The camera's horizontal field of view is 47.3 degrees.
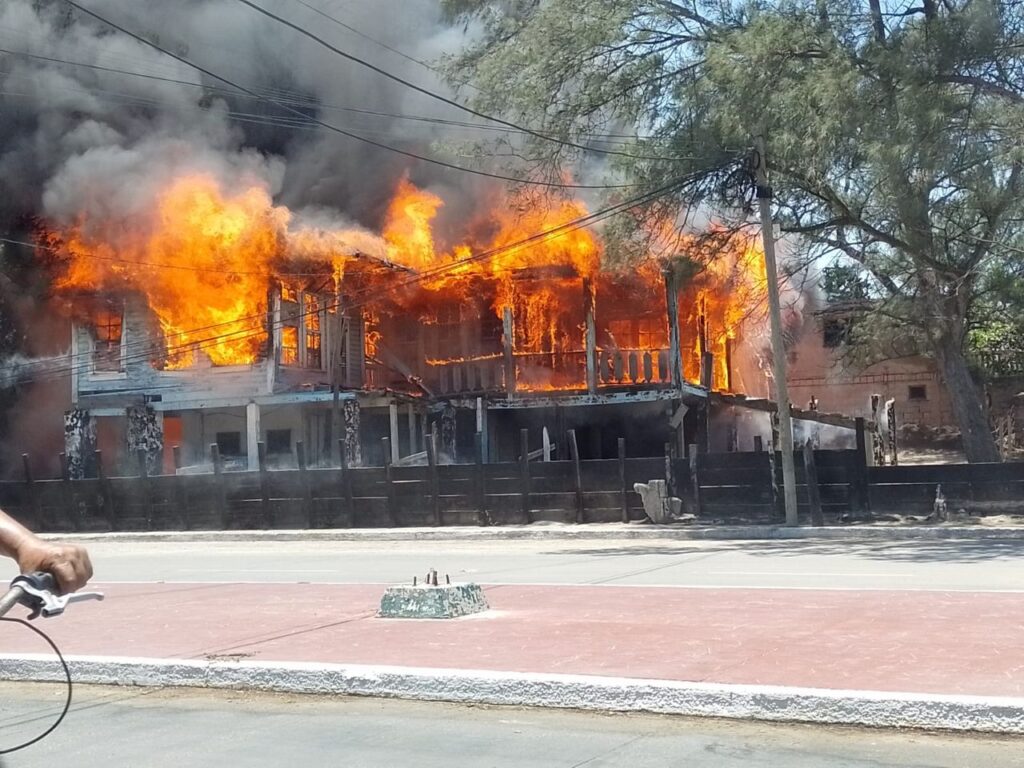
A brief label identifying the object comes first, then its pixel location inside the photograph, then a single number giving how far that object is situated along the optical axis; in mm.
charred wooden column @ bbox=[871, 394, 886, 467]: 27688
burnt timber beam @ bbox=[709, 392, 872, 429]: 26547
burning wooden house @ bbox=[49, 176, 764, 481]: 27641
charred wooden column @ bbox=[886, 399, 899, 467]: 28633
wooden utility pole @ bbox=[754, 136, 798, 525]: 18641
